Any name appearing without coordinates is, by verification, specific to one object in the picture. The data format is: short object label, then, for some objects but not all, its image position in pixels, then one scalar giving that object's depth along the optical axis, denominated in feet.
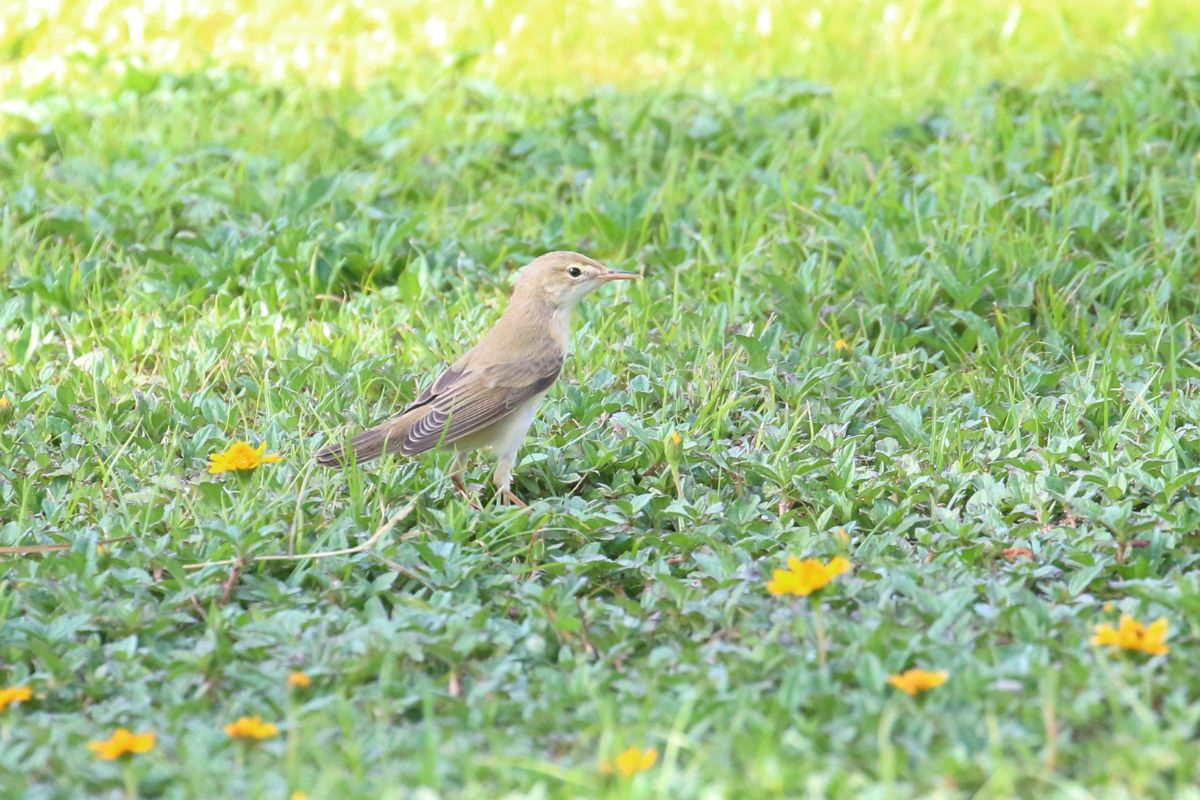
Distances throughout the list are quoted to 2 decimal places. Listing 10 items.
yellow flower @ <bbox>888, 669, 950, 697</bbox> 24.47
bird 35.78
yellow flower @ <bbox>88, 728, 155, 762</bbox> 23.72
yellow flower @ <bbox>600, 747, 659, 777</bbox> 22.44
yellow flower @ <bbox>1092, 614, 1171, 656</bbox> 25.36
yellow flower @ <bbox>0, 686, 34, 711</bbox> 26.14
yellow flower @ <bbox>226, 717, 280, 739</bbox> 24.27
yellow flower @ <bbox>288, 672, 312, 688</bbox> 26.50
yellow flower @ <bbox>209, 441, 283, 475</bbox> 32.68
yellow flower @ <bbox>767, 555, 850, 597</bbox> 26.94
